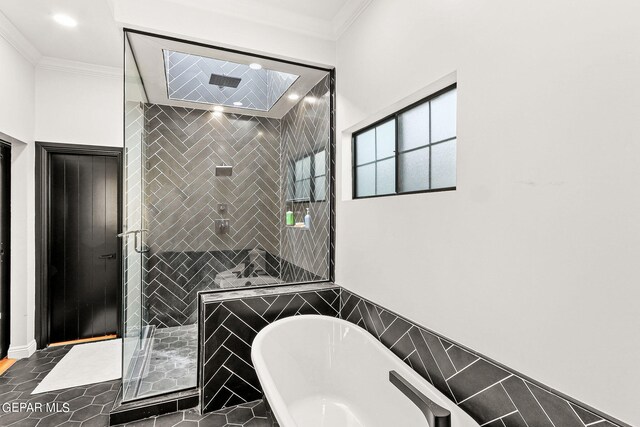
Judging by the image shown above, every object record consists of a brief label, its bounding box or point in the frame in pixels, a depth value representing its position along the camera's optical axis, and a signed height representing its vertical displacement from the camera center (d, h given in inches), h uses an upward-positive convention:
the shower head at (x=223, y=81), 120.1 +50.4
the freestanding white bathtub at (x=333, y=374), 61.6 -39.1
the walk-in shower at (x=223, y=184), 111.5 +9.8
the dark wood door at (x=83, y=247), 127.5 -16.7
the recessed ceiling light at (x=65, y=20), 98.5 +60.9
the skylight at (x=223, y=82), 113.3 +49.8
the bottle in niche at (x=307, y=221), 120.8 -4.8
